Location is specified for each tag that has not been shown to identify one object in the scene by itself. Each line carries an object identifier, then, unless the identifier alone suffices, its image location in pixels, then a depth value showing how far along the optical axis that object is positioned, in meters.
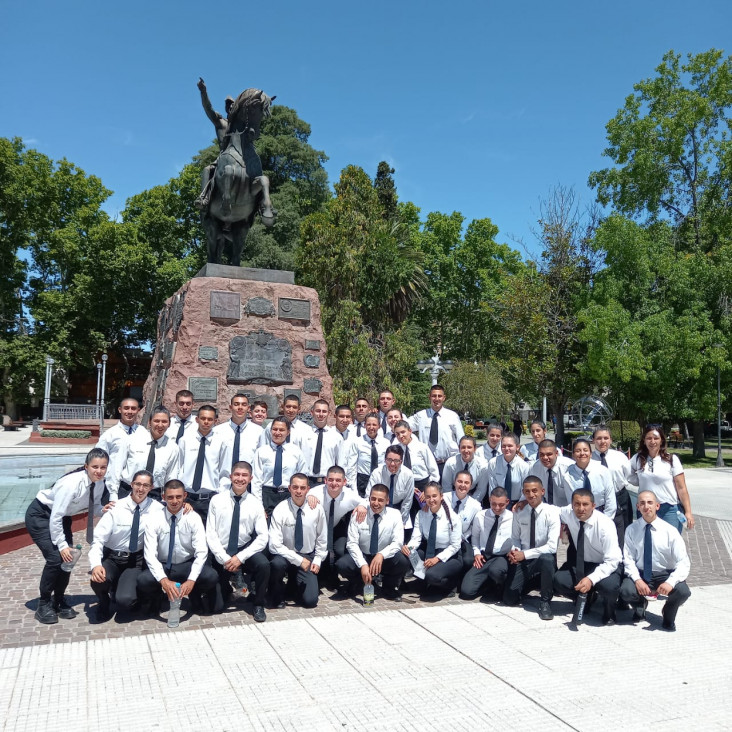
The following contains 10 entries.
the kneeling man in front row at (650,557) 5.05
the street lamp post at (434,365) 20.52
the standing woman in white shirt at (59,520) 4.86
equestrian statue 9.59
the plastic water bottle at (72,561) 4.86
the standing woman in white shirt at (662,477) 6.12
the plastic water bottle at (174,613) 4.78
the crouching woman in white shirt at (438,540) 5.68
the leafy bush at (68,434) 24.28
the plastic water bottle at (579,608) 4.98
